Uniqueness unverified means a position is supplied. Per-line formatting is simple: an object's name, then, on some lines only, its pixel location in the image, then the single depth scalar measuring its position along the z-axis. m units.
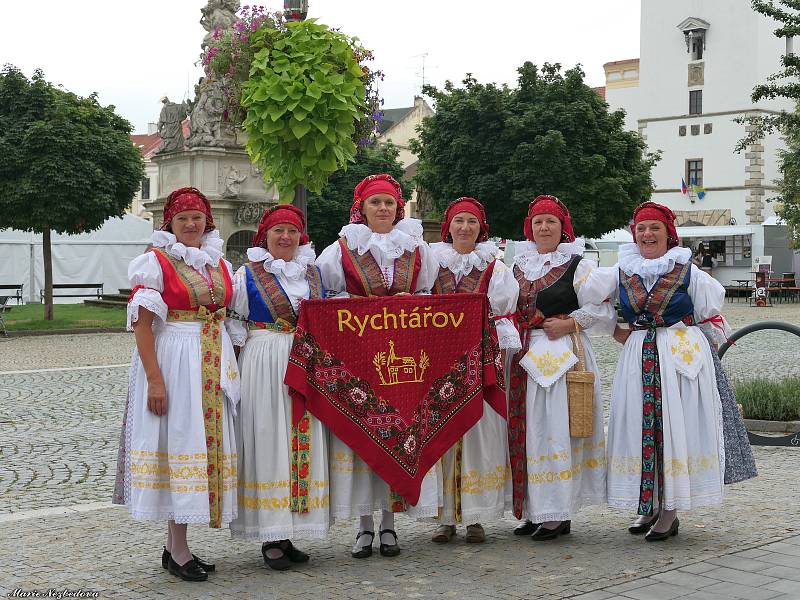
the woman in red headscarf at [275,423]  5.79
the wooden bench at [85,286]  33.31
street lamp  6.55
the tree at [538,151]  28.72
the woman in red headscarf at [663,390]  6.34
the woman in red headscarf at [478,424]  6.32
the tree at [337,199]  46.66
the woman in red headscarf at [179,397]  5.58
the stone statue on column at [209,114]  24.59
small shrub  10.13
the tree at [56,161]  23.39
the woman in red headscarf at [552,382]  6.40
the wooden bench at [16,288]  30.01
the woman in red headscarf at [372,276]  6.04
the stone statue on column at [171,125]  25.62
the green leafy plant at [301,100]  6.05
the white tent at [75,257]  35.84
